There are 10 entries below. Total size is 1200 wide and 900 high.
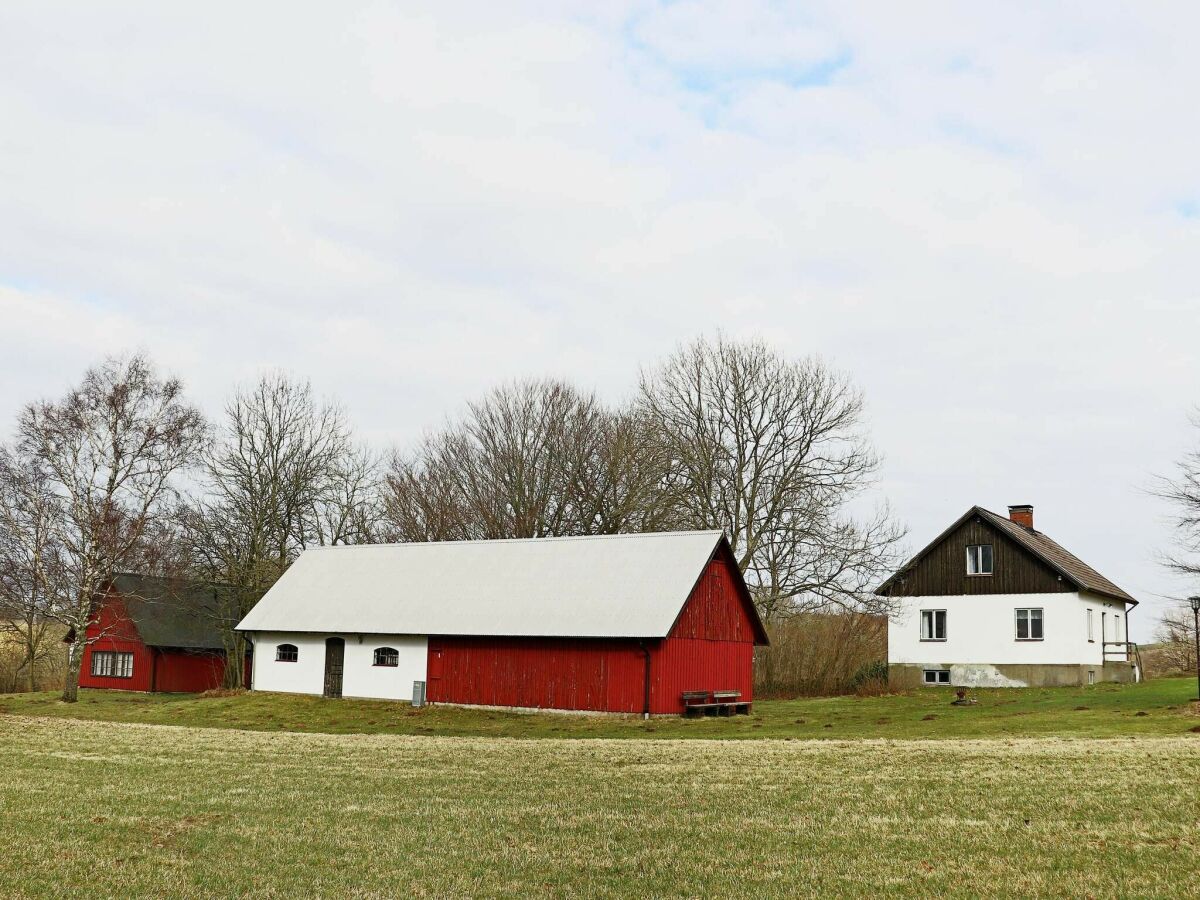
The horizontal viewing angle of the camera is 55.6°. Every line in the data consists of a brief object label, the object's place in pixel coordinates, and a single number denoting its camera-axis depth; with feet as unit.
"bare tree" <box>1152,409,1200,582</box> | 109.70
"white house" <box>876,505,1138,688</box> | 148.66
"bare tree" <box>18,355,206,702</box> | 134.62
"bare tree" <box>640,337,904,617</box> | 149.07
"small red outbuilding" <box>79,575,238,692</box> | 185.68
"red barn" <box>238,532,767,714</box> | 117.80
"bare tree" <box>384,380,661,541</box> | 174.40
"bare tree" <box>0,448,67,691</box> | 133.28
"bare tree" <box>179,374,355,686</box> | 177.27
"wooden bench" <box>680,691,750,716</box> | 117.80
